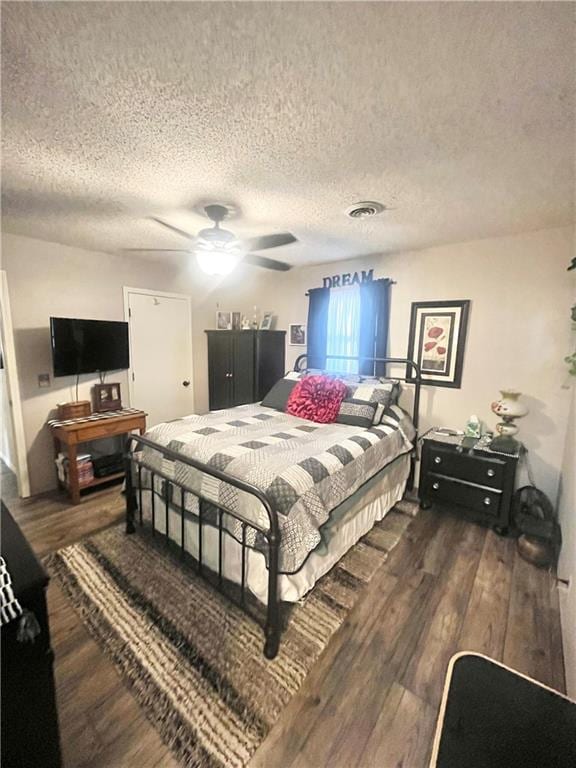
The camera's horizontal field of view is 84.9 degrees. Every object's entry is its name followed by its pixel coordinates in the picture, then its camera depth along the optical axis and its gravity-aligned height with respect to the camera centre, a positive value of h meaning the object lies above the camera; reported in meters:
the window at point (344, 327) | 3.55 +0.15
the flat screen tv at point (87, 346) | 2.96 -0.10
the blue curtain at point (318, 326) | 3.78 +0.16
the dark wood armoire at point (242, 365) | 3.92 -0.34
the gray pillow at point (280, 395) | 3.28 -0.59
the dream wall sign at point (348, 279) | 3.42 +0.69
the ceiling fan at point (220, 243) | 2.06 +0.65
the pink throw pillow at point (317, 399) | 2.89 -0.56
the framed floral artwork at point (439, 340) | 2.97 +0.02
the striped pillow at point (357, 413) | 2.75 -0.64
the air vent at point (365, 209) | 2.10 +0.90
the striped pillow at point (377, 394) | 2.90 -0.51
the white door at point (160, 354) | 3.76 -0.21
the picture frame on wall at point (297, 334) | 4.05 +0.07
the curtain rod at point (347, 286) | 3.29 +0.61
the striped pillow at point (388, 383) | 3.13 -0.42
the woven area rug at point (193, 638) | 1.28 -1.56
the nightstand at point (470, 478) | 2.53 -1.15
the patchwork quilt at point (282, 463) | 1.65 -0.78
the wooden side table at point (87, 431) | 2.89 -0.92
